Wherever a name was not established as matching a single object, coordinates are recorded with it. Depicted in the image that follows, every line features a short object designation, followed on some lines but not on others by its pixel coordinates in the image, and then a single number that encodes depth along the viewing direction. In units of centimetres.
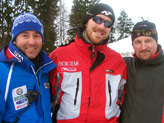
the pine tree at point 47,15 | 1583
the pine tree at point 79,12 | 2006
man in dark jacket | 214
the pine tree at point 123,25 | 3591
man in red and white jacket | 204
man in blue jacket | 156
